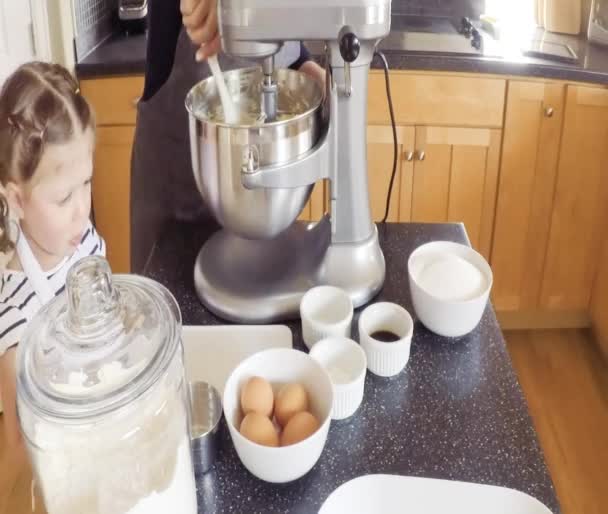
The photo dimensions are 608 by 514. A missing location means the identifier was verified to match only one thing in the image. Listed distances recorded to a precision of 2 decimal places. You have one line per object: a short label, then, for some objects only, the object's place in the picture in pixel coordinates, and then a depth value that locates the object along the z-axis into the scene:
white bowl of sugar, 0.85
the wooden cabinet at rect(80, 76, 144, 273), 1.93
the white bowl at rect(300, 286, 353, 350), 0.84
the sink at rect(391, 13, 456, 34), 2.14
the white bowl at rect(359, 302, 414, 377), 0.81
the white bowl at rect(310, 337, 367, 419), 0.75
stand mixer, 0.80
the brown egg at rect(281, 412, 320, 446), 0.68
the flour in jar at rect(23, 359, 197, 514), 0.53
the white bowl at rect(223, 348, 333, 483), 0.66
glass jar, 0.51
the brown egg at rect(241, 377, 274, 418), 0.70
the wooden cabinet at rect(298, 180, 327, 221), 2.09
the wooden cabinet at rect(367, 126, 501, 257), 1.99
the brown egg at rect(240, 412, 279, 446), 0.68
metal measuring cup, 0.70
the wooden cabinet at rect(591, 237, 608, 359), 2.10
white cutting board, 0.84
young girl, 0.94
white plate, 0.69
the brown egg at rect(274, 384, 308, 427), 0.71
